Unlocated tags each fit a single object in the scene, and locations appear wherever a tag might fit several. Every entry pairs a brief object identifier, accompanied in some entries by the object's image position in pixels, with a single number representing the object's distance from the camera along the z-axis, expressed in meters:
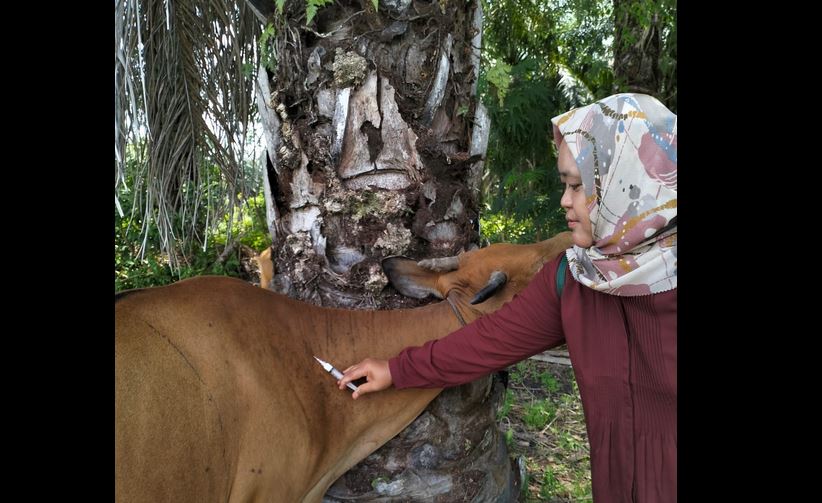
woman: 1.69
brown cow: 1.79
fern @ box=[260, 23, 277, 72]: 2.44
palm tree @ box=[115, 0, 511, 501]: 2.32
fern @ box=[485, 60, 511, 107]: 2.64
